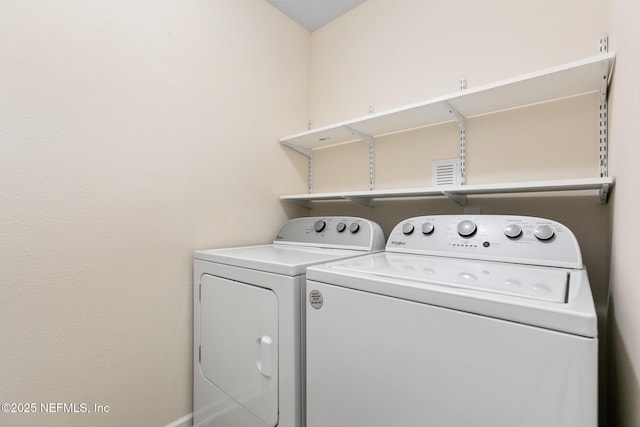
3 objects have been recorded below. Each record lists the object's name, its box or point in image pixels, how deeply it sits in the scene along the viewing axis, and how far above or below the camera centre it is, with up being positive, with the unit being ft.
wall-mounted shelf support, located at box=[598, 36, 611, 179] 3.74 +1.10
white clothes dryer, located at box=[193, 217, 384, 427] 3.32 -1.48
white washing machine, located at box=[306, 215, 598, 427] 1.82 -0.95
